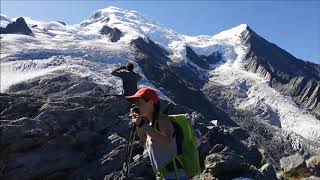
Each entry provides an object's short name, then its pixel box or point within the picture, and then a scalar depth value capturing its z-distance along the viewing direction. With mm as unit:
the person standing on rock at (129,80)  9586
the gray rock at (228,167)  8323
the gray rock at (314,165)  9672
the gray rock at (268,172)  8359
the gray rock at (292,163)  9535
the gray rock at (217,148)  9621
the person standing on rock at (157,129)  3329
